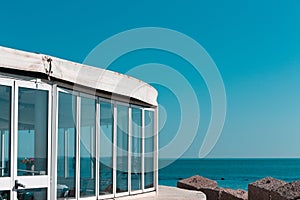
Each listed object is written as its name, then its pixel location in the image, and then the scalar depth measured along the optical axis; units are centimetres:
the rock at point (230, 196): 1577
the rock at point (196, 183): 1635
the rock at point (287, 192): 1369
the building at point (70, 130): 741
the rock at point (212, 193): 1581
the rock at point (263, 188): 1481
